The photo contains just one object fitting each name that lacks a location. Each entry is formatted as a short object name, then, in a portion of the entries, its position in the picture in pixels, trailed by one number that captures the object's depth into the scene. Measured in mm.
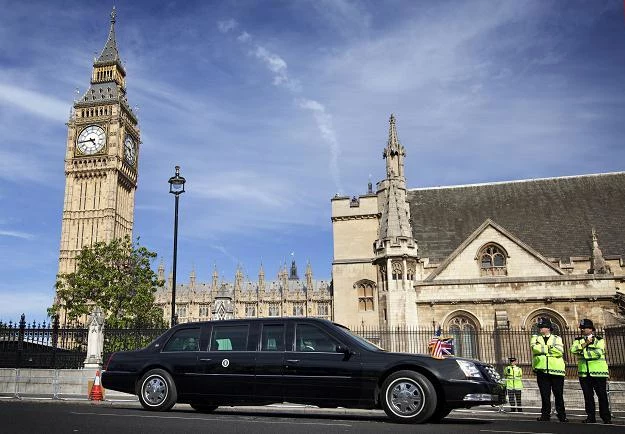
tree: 35188
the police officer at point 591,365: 9617
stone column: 17172
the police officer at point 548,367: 9607
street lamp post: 19500
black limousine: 7668
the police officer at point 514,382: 13579
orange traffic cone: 13758
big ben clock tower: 88688
